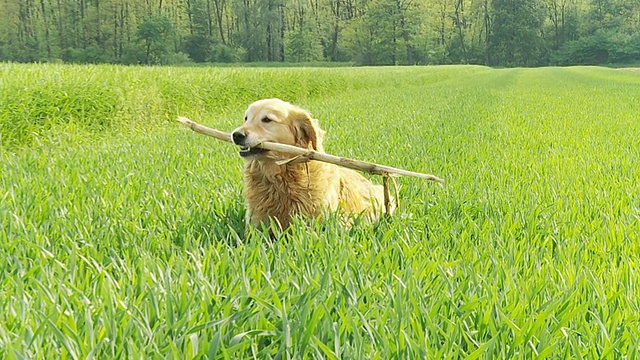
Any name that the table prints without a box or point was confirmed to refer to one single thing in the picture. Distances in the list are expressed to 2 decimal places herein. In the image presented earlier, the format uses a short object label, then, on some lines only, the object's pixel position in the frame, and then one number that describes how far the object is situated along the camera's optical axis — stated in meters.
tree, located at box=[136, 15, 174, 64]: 67.56
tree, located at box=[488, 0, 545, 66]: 83.12
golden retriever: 3.63
